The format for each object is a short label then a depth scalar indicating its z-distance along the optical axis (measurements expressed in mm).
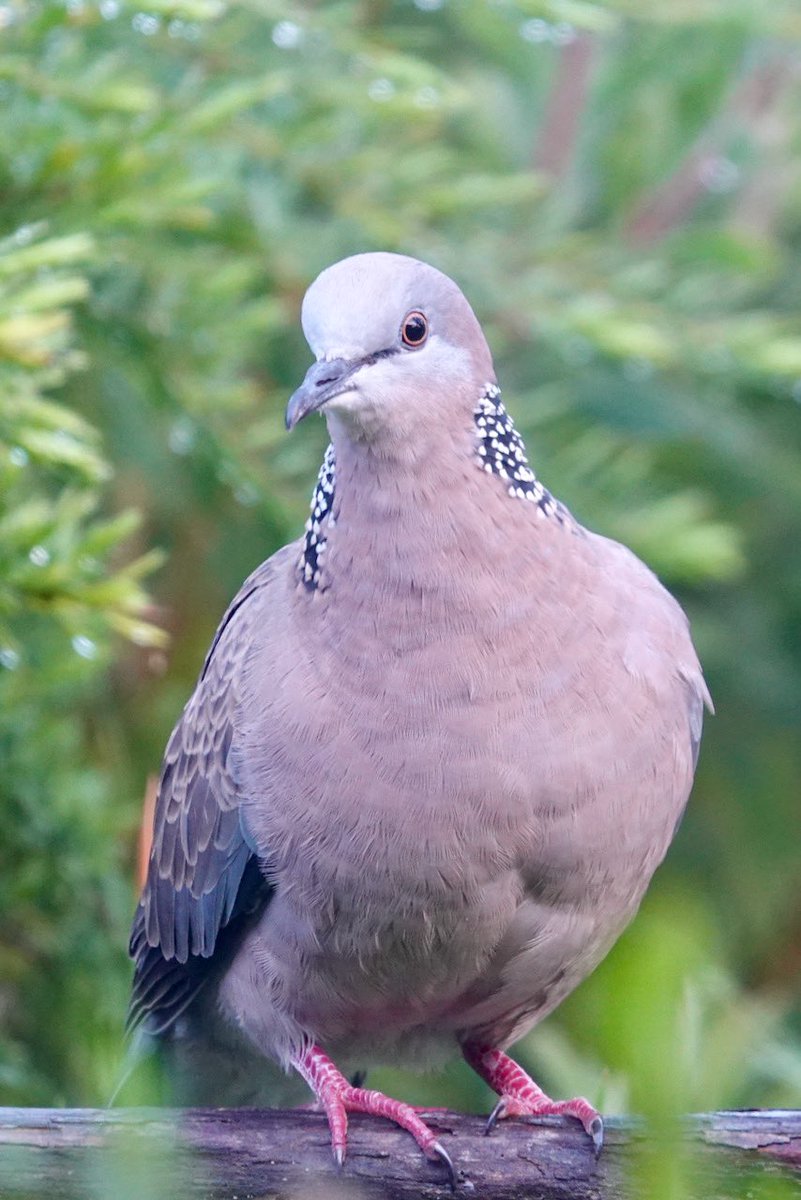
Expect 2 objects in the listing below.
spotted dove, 3477
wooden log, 3410
